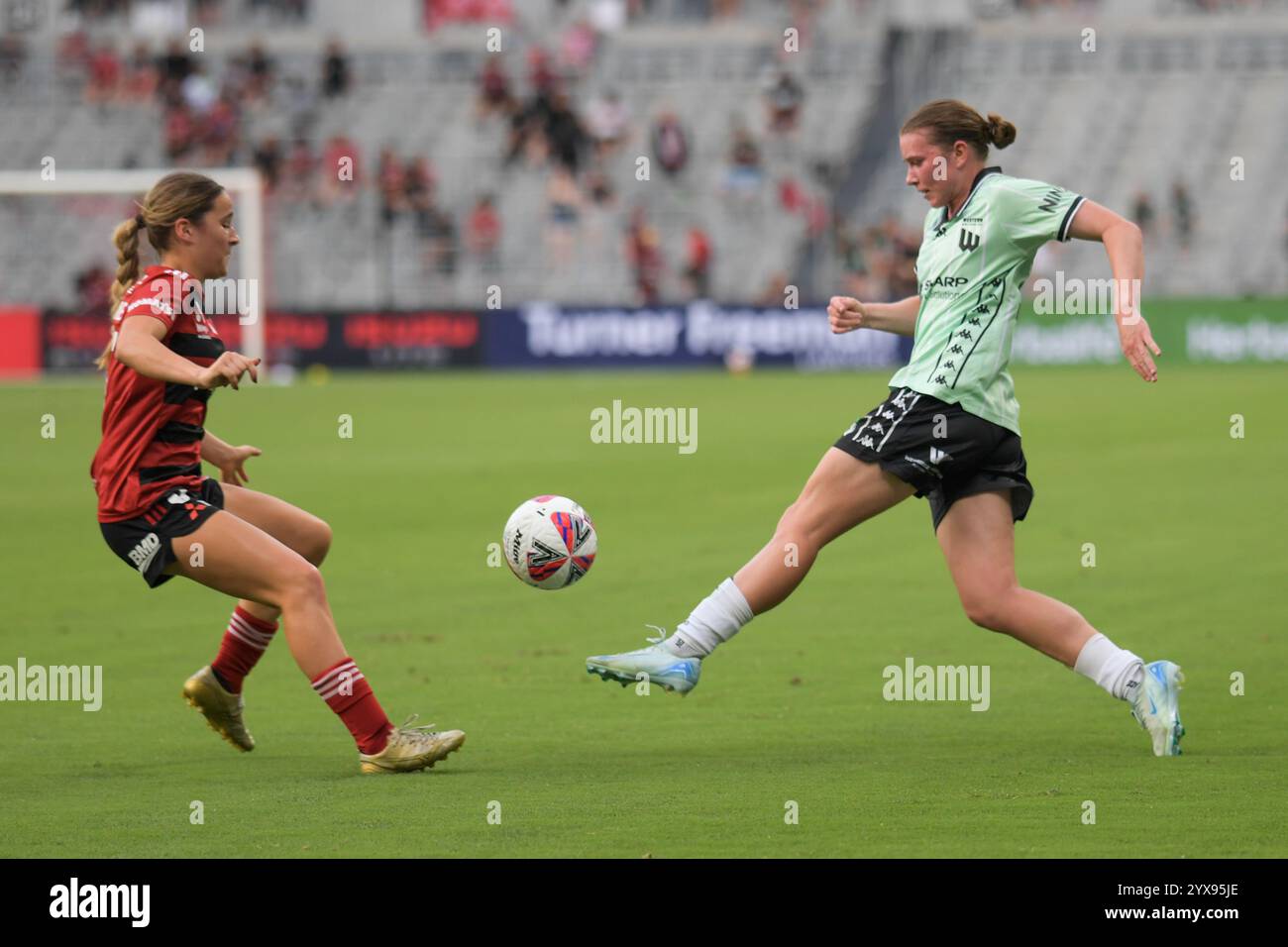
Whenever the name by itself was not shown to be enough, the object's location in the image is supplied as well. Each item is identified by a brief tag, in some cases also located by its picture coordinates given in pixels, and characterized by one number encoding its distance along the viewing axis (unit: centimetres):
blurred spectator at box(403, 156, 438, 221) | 3838
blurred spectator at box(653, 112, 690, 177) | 3888
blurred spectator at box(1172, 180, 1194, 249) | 3684
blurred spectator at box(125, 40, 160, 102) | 4153
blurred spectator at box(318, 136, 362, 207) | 3953
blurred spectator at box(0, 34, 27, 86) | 4172
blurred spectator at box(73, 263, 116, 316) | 3566
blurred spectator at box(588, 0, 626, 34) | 4341
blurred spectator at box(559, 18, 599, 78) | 4128
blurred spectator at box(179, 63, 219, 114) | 4047
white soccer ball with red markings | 819
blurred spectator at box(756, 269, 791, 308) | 3591
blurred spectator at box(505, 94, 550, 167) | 3938
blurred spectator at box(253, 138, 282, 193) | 3950
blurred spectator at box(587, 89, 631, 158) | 3966
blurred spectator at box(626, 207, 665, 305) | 3691
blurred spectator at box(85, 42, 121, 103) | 4150
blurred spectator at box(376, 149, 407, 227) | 3838
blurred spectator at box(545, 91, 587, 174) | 3897
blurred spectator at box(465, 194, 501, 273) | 3844
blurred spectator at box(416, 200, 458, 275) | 3816
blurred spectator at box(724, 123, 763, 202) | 3891
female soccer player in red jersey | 711
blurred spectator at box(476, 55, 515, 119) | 4038
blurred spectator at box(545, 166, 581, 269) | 3869
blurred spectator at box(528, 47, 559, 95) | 3991
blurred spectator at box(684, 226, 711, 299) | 3656
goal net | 3378
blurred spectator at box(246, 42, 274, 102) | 4088
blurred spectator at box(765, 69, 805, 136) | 3959
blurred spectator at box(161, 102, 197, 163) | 4003
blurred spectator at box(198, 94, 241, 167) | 4003
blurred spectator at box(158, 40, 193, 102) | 4066
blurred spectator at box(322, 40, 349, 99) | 4038
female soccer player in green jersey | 721
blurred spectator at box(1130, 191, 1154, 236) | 3631
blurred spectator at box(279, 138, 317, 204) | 3972
